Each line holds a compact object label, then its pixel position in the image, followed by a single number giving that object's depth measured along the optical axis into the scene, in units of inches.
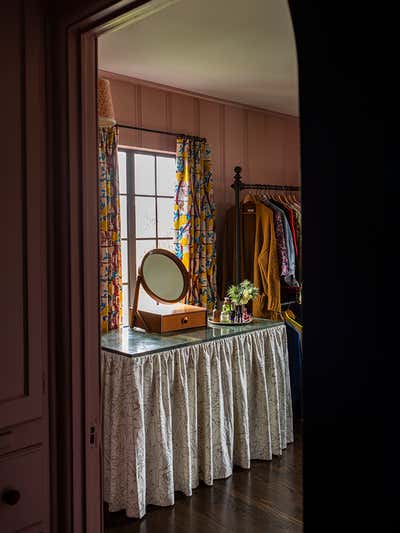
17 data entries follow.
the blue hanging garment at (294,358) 163.2
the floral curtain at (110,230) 135.9
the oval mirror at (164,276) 138.9
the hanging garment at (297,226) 173.6
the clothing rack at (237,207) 159.2
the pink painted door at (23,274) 53.4
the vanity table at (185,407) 110.0
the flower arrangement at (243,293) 144.7
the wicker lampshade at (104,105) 100.3
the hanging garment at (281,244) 161.0
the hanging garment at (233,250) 168.1
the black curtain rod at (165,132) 143.9
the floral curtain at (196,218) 157.1
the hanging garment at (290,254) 163.8
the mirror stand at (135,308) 133.3
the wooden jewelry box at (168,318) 128.6
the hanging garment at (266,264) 161.6
